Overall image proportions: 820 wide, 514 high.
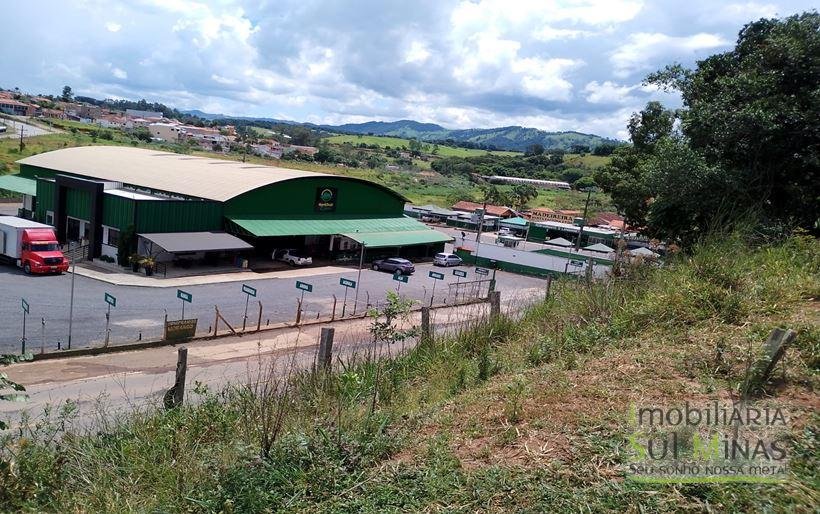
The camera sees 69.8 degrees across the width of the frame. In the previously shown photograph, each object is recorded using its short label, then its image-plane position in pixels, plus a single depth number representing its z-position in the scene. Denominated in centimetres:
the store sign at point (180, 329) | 1962
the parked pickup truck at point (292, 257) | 3641
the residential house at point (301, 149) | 14676
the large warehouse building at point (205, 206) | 3244
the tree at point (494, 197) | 9012
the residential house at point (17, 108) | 14739
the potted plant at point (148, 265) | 2955
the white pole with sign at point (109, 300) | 1760
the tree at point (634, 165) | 2872
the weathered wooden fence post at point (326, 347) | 778
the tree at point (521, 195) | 9457
